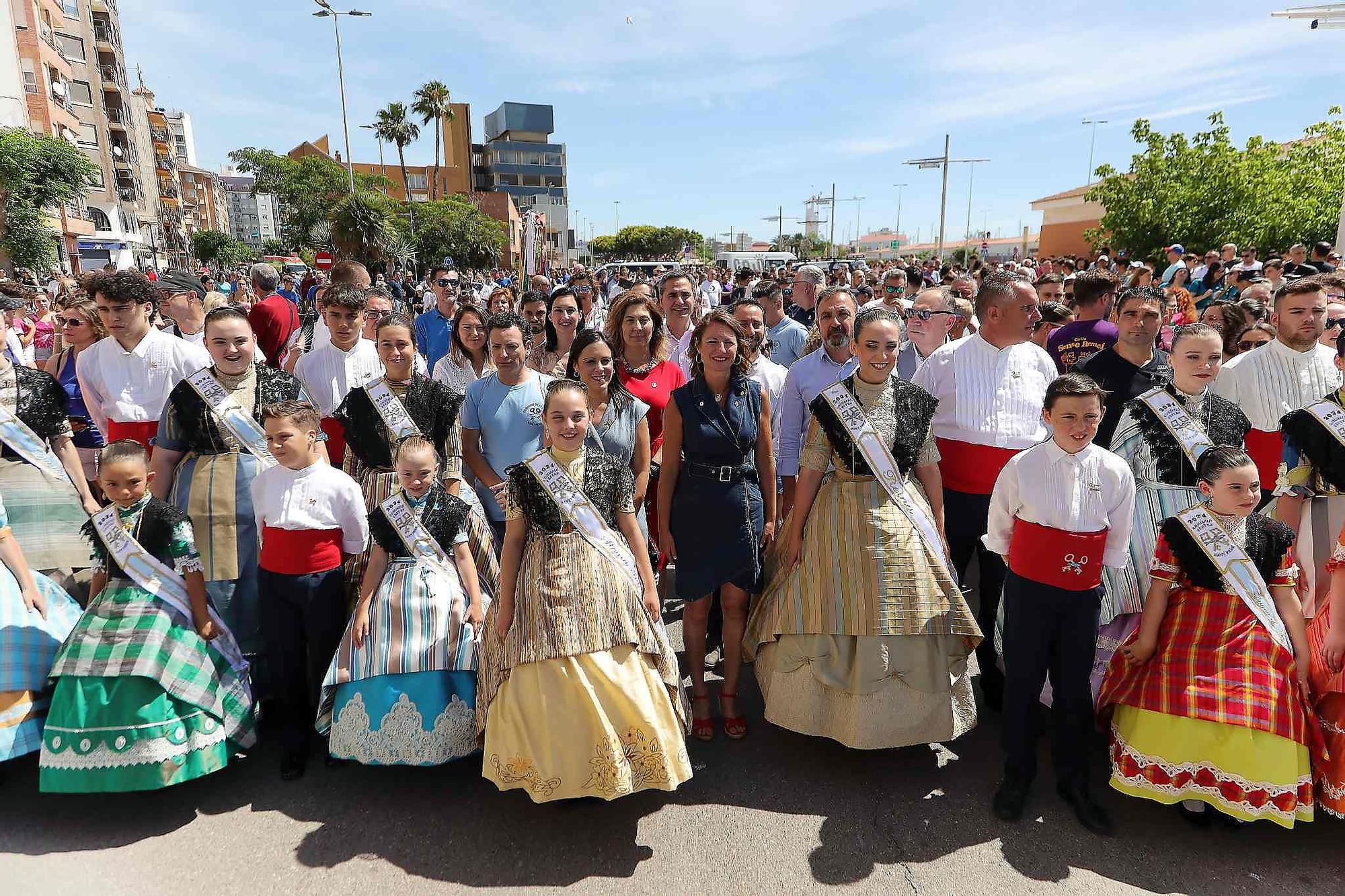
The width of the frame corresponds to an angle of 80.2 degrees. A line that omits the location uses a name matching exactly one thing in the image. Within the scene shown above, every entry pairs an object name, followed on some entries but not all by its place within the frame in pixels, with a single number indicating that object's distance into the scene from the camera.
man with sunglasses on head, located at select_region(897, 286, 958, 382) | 5.09
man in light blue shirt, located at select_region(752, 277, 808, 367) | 6.25
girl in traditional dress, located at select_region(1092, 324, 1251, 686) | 3.30
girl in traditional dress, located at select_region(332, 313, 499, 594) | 3.60
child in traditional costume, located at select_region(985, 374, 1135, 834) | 2.83
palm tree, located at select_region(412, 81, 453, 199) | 47.91
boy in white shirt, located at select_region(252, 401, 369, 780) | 3.16
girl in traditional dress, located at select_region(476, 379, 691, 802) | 2.70
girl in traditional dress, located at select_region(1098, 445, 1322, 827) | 2.66
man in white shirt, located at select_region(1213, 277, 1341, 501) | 3.72
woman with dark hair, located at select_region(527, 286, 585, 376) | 5.42
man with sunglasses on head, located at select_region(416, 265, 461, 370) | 7.61
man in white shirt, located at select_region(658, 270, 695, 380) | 5.58
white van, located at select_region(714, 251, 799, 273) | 36.70
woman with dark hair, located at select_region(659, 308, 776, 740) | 3.44
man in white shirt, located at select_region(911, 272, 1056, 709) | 3.69
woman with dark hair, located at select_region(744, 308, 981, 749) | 3.12
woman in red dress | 4.20
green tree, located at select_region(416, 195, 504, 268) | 42.06
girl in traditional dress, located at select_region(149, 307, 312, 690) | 3.59
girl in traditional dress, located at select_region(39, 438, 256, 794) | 2.84
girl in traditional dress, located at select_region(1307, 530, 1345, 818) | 2.66
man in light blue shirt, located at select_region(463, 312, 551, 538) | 3.98
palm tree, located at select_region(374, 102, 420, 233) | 46.25
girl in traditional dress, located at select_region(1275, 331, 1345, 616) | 3.27
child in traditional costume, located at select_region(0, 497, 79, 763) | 2.92
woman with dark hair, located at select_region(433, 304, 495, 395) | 4.93
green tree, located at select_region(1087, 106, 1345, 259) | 16.78
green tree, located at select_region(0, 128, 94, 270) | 19.59
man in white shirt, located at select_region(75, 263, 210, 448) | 3.99
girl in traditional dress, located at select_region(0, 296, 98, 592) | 3.67
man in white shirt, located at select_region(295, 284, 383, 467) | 4.32
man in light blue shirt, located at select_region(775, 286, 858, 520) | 4.29
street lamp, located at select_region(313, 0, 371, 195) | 25.41
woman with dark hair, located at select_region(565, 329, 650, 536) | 3.63
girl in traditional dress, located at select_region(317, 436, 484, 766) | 3.01
